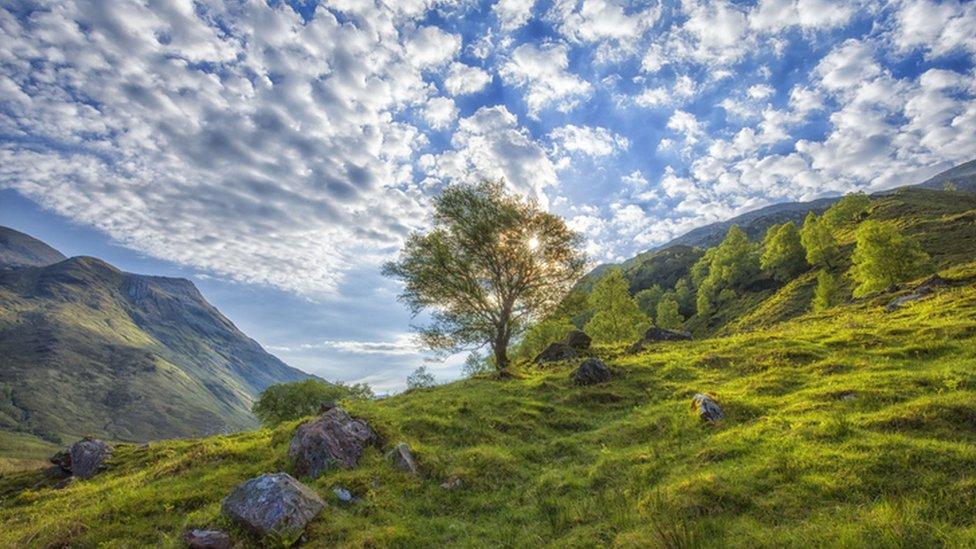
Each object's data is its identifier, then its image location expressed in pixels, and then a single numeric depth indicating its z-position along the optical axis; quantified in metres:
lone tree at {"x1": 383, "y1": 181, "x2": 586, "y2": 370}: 39.88
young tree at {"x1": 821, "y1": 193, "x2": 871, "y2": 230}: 135.38
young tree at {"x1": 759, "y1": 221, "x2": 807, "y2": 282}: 109.06
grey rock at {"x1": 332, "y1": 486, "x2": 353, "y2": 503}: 14.16
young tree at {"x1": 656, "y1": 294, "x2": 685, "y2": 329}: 108.52
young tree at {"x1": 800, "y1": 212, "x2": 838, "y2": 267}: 97.88
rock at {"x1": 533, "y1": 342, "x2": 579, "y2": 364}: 39.75
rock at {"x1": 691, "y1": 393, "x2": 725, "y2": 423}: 18.45
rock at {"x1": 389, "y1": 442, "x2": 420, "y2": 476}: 16.53
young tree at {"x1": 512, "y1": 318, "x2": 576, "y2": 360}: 78.50
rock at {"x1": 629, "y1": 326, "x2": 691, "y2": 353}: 44.78
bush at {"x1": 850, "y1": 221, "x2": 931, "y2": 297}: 63.19
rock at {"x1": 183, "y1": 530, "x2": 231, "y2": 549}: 11.14
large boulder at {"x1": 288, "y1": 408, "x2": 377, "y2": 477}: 16.52
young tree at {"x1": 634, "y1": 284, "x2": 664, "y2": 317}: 150.95
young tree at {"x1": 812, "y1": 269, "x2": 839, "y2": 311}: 75.75
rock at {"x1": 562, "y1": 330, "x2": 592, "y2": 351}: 42.78
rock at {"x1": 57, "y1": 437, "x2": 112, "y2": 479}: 24.72
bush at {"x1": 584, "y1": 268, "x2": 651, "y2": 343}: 77.44
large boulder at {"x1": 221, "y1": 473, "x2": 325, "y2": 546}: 11.66
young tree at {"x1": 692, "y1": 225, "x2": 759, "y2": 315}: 123.31
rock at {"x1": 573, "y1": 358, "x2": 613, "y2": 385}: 28.06
